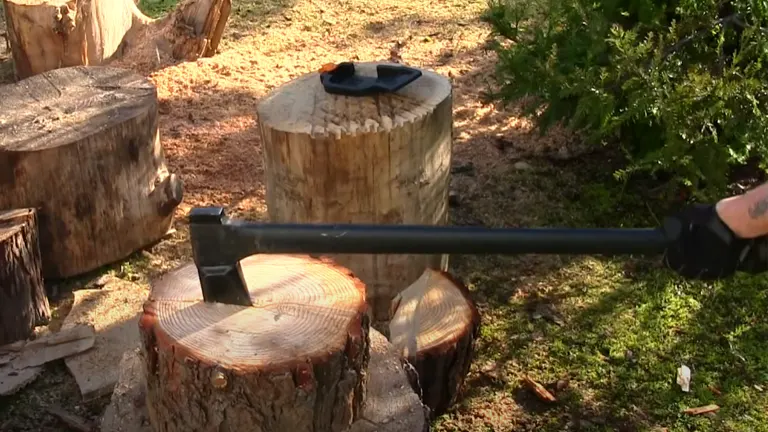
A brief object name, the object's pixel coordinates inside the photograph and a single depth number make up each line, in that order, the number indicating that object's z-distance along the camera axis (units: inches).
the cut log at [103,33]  220.2
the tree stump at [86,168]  151.3
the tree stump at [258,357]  91.9
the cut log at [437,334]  123.0
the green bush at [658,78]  145.7
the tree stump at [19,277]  141.3
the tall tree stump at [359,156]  130.4
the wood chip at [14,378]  134.8
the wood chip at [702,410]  130.0
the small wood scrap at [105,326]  136.2
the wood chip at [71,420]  128.0
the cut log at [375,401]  103.7
